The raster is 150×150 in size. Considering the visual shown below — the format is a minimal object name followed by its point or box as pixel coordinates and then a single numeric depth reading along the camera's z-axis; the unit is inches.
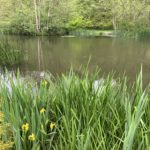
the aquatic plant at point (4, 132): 81.2
